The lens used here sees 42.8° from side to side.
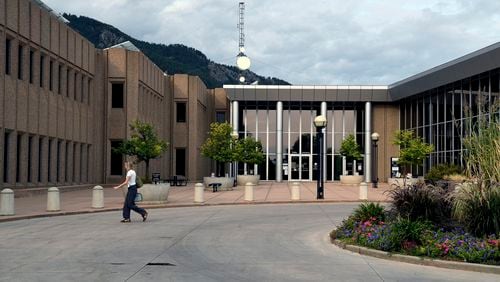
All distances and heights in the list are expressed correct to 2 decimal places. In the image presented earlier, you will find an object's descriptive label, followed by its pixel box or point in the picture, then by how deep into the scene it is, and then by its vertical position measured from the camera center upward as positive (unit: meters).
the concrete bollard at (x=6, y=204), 20.55 -1.16
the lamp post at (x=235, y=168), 57.87 +0.08
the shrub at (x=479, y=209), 12.96 -0.81
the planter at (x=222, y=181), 39.22 -0.76
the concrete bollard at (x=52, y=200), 22.22 -1.11
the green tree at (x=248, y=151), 44.16 +1.30
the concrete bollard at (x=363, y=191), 30.97 -1.05
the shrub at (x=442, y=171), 35.00 -0.07
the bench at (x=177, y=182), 45.29 -0.99
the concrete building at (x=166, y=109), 30.58 +4.49
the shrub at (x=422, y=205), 14.27 -0.79
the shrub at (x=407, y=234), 12.58 -1.28
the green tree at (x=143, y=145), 28.36 +1.04
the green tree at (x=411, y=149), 45.71 +1.48
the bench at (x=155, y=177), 39.37 -0.54
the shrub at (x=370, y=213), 15.35 -1.05
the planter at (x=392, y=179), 43.59 -0.70
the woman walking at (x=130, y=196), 18.89 -0.82
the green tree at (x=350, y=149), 52.84 +1.70
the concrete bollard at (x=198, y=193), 27.61 -1.08
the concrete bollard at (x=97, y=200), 24.25 -1.21
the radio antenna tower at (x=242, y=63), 66.99 +11.30
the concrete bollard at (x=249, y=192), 29.78 -1.08
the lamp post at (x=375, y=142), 45.94 +2.03
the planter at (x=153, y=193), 26.27 -1.01
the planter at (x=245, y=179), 47.97 -0.76
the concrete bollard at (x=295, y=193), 30.07 -1.13
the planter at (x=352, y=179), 49.34 -0.75
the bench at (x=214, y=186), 37.84 -1.02
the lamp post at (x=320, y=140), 30.16 +1.38
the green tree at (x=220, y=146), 41.62 +1.51
